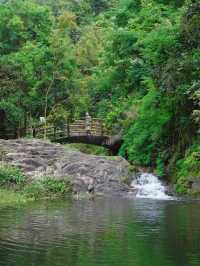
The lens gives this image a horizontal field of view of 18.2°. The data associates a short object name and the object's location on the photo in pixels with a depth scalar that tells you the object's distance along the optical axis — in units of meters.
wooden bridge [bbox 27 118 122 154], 41.22
